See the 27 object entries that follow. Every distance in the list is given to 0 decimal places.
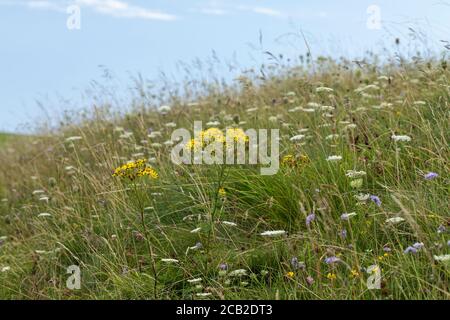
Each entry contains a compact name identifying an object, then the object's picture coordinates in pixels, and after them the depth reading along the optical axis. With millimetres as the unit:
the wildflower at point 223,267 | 7926
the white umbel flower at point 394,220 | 7418
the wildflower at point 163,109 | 15800
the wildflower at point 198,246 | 8494
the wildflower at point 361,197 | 8299
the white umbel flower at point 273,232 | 7575
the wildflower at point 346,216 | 7628
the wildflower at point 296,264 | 7336
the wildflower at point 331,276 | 6997
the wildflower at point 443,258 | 6595
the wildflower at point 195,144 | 8070
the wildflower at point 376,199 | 7867
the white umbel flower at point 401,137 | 9327
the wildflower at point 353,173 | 8742
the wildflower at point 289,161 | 9750
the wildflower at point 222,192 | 9573
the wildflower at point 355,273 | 6854
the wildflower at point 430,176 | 8032
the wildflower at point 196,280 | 7594
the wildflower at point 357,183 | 8773
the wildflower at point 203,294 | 7255
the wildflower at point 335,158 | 9164
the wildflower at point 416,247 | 6887
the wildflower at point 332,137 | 10617
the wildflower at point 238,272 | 7678
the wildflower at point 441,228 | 7317
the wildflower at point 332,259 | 6820
